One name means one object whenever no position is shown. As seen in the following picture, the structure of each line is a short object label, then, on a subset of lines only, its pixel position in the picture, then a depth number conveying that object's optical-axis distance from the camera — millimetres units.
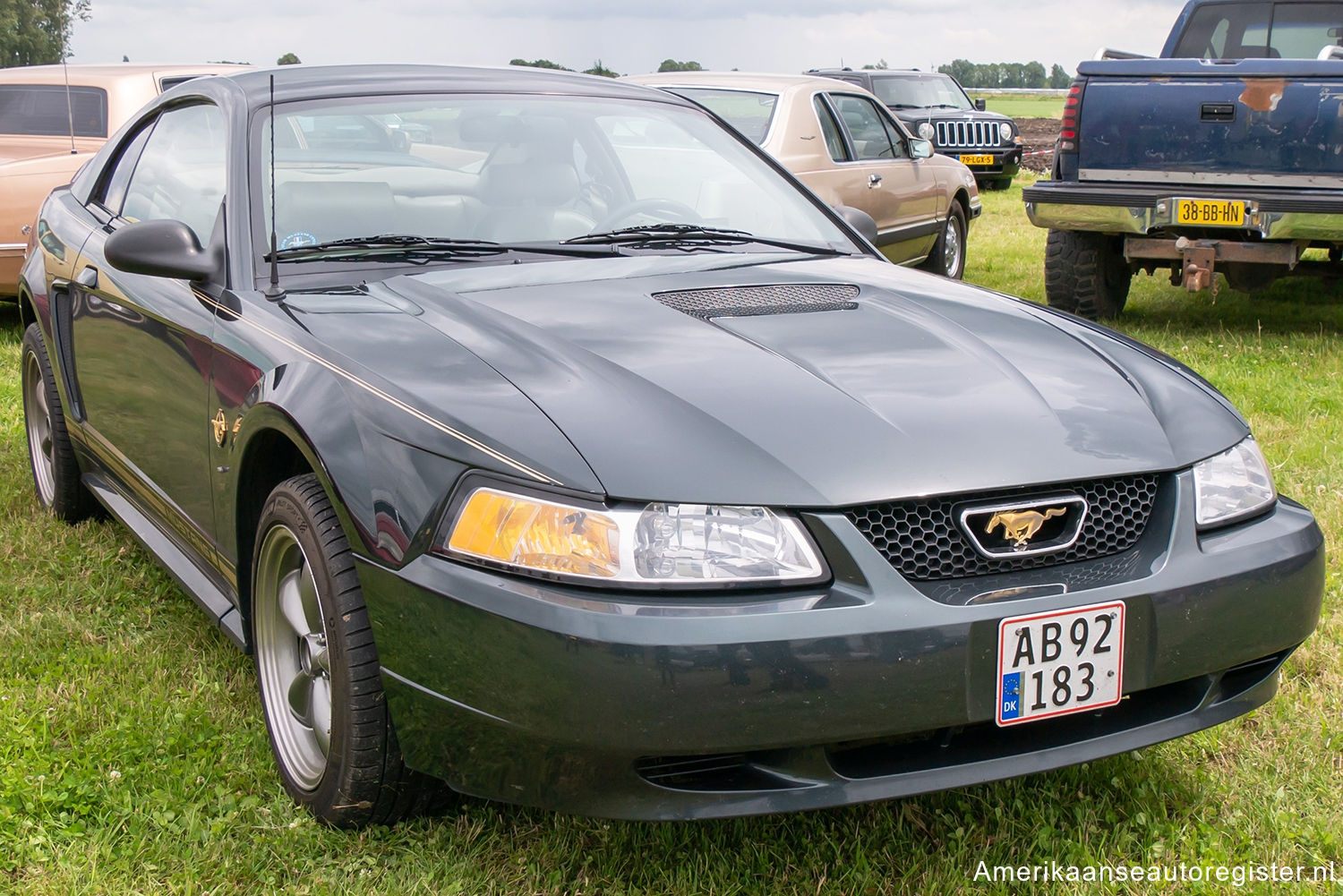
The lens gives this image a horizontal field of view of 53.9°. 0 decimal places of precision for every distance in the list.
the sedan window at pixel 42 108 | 7488
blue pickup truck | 6344
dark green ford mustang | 1898
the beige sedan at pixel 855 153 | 7523
